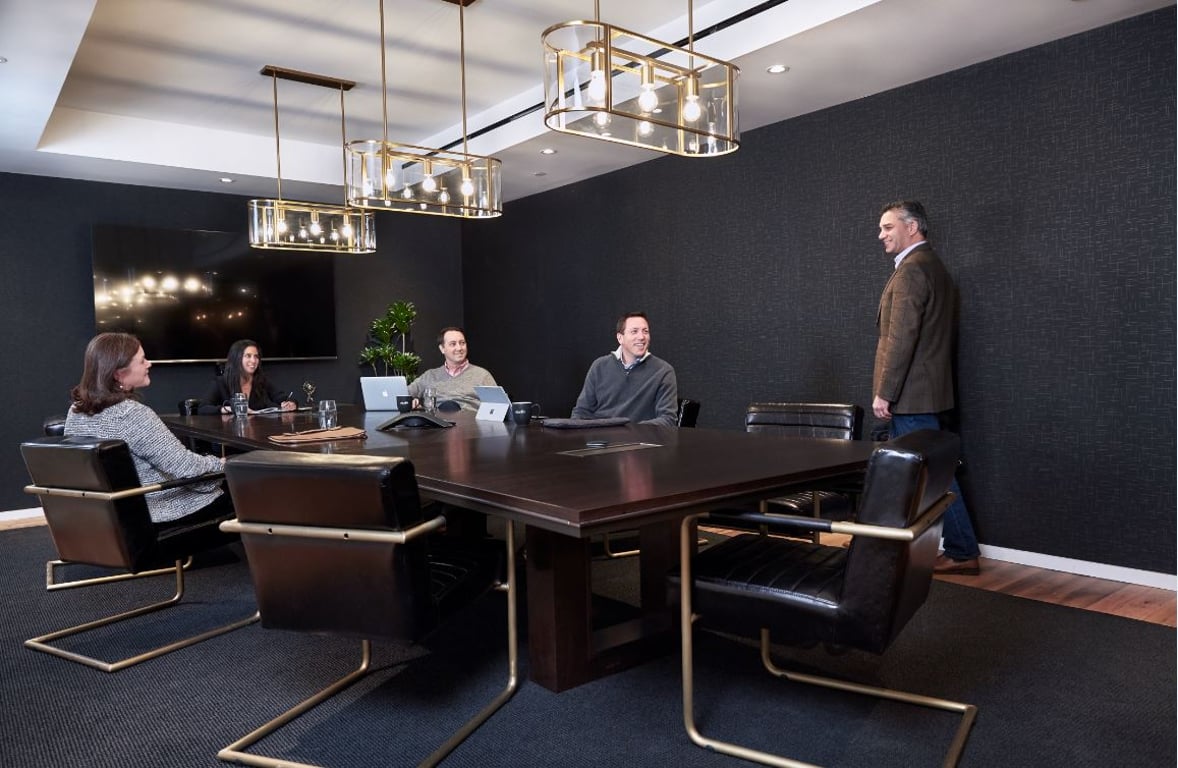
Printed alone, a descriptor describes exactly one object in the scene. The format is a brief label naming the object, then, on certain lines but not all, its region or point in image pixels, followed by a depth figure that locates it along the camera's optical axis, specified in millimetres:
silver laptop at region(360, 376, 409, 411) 4699
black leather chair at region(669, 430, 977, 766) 1803
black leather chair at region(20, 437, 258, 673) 2791
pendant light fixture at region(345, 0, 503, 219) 3908
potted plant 7277
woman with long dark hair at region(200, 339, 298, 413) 5219
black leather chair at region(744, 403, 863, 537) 3133
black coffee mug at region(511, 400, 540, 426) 3637
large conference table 1861
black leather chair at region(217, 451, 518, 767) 1896
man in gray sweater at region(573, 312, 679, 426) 4203
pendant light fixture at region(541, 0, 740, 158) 2641
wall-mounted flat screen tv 6301
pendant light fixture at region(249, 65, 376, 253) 4836
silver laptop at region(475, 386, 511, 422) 3945
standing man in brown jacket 3883
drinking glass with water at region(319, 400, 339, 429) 3648
